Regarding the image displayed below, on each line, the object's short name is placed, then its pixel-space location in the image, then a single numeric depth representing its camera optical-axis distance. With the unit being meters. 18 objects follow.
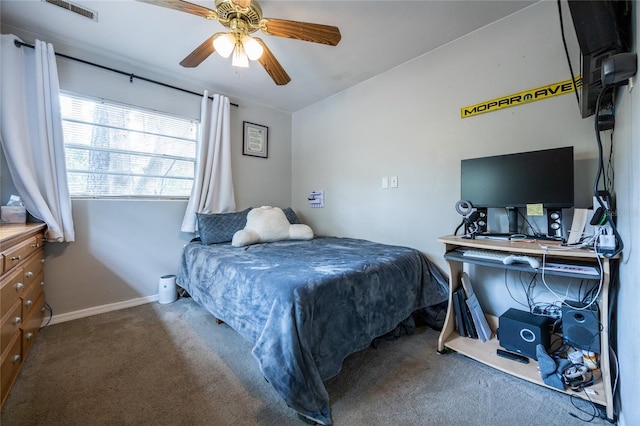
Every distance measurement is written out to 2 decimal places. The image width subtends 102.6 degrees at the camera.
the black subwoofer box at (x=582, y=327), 1.35
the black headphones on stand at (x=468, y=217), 1.88
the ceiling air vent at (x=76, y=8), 1.80
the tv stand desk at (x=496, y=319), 1.22
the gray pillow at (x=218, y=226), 2.69
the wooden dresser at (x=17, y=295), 1.27
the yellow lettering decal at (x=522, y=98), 1.70
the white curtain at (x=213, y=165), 2.89
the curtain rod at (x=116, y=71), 2.02
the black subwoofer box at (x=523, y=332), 1.54
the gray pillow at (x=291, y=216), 3.30
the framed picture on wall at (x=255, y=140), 3.38
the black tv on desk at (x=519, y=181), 1.57
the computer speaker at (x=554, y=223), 1.64
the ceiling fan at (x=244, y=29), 1.53
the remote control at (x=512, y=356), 1.56
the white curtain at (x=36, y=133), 1.95
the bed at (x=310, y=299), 1.21
